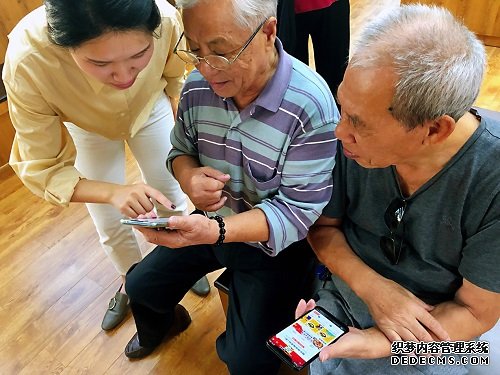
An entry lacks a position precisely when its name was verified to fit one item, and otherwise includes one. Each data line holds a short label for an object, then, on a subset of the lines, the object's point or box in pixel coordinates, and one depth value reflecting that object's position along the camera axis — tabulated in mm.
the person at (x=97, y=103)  974
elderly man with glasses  1028
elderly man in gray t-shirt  831
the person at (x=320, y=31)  1861
